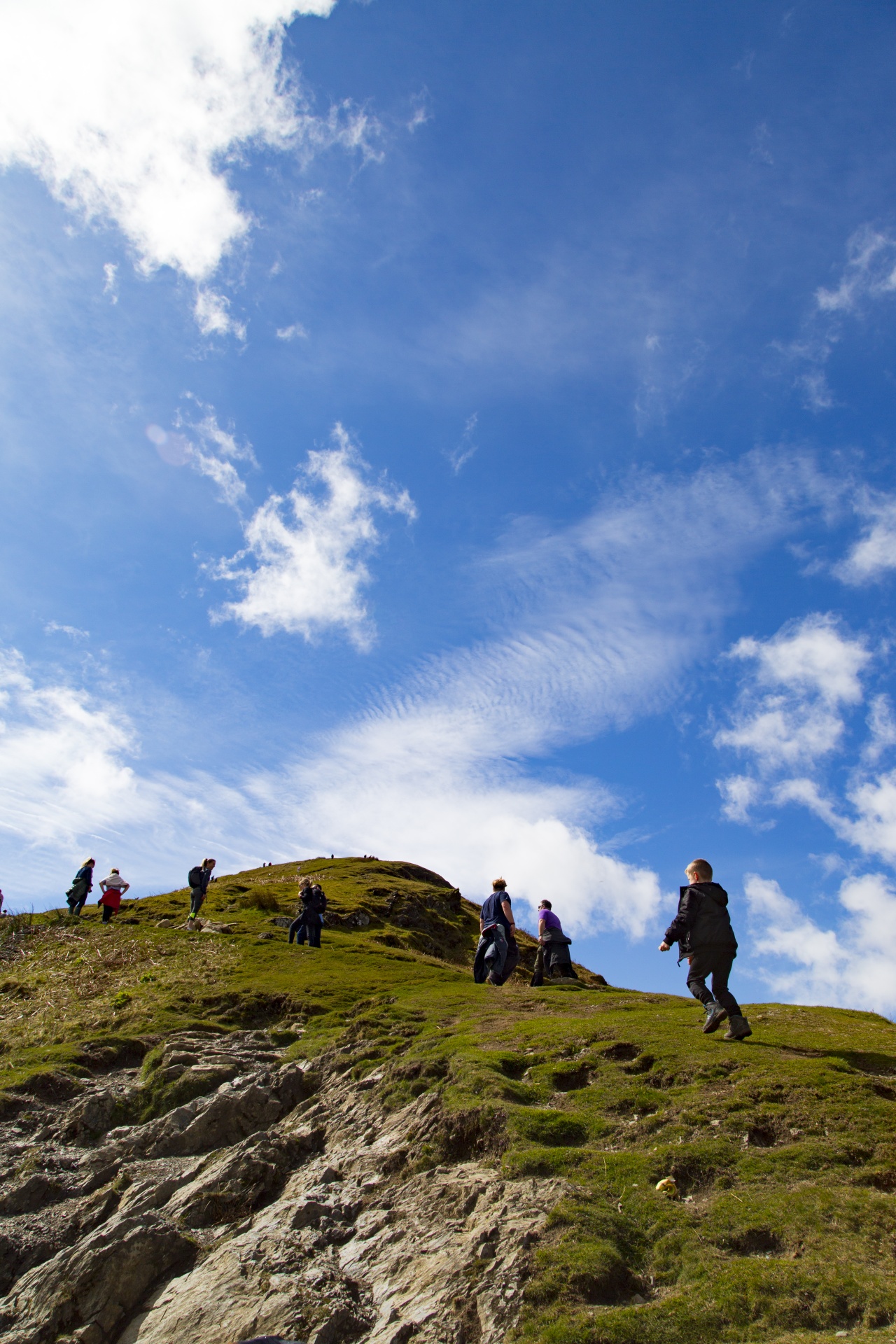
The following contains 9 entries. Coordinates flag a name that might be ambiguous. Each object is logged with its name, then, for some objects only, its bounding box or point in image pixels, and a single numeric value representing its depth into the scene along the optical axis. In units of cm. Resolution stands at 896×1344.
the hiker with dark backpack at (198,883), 3219
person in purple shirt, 2516
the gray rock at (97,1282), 995
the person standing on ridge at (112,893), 3297
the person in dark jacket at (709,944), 1352
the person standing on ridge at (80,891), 3391
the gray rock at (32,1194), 1219
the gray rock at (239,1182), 1143
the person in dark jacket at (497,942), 2303
